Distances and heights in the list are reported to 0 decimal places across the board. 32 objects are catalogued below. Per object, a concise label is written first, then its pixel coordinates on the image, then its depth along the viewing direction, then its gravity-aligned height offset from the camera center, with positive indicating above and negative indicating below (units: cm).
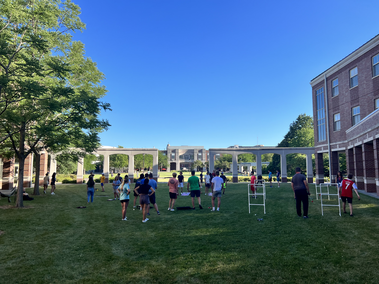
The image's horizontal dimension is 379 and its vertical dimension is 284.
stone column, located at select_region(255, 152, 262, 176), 3809 -65
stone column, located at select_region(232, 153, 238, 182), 3838 -78
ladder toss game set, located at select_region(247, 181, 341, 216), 1817 -243
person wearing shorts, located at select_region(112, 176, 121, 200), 1866 -170
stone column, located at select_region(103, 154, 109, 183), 3703 -48
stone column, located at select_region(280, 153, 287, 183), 3791 -83
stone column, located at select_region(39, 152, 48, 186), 3123 -22
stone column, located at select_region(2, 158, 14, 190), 2469 -96
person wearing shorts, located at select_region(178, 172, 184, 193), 2053 -142
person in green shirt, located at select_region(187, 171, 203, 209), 1259 -116
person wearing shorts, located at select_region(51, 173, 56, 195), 2190 -176
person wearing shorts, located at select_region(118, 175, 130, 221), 1035 -126
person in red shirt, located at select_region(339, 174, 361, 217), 1018 -111
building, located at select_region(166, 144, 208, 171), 11969 +405
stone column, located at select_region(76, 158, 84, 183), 3641 -133
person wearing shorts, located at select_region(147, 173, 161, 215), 1162 -106
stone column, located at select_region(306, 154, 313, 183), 3625 -83
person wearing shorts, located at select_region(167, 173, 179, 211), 1243 -122
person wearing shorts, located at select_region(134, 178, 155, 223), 1018 -127
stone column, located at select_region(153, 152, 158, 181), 3769 -24
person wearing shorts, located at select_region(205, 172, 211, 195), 1984 -144
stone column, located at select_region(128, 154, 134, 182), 3730 -53
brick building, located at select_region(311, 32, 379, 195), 1782 +490
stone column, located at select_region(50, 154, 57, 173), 3268 -18
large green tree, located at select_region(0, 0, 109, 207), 1127 +471
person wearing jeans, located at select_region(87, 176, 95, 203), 1617 -152
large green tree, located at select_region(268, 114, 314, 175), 5750 +583
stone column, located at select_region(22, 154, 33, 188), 2800 -88
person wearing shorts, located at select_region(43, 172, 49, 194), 2211 -151
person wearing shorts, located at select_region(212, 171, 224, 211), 1189 -113
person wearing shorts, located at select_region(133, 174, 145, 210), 1166 -78
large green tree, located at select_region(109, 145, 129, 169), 7550 +85
